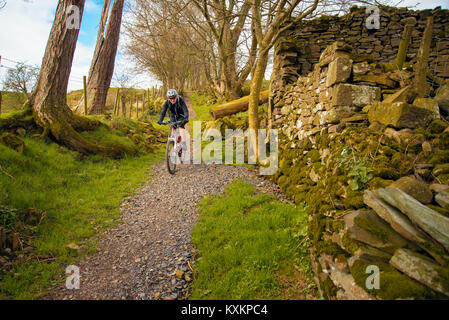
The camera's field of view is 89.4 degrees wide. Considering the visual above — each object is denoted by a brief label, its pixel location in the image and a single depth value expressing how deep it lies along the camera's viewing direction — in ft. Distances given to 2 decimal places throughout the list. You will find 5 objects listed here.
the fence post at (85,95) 33.18
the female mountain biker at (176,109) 21.53
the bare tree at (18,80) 37.50
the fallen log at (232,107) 35.09
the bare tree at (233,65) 38.96
